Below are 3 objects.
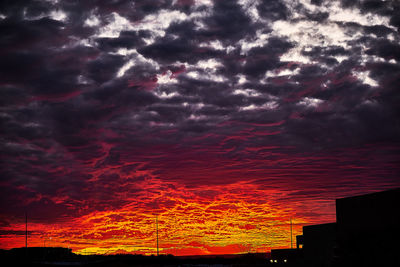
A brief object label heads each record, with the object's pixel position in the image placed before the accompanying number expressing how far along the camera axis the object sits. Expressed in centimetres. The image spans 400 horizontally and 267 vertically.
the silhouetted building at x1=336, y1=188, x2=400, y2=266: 4506
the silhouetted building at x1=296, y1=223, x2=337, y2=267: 7850
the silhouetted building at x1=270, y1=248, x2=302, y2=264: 11636
